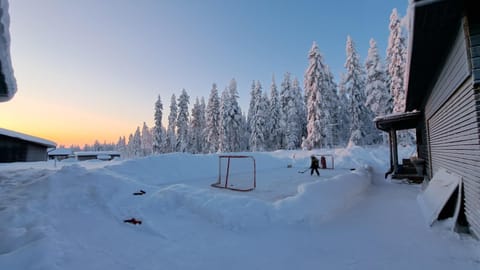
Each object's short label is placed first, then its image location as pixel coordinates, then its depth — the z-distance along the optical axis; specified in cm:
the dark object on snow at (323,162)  1891
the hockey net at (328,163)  1898
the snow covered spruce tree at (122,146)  8312
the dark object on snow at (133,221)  537
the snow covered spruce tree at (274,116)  3894
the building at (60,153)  4909
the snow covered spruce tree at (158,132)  4103
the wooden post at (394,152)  1270
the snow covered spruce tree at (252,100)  3834
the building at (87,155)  5001
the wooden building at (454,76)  412
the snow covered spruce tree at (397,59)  2265
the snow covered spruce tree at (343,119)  3905
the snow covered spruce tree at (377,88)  2636
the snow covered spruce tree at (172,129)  4563
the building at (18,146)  2065
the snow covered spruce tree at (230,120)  3694
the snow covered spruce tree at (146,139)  6941
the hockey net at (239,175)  1072
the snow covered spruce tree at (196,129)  4569
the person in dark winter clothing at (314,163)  1439
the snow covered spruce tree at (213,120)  3928
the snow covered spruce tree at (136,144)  7019
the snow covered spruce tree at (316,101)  2848
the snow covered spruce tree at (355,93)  2877
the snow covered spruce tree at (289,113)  3753
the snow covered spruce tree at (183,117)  4240
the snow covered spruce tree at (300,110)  4022
